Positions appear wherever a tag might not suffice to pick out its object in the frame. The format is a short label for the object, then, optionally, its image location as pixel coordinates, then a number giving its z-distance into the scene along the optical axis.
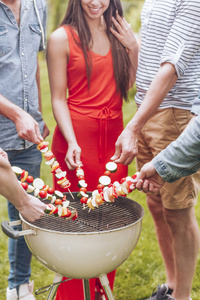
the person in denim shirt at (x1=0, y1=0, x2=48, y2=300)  2.46
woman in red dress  2.74
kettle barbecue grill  2.03
